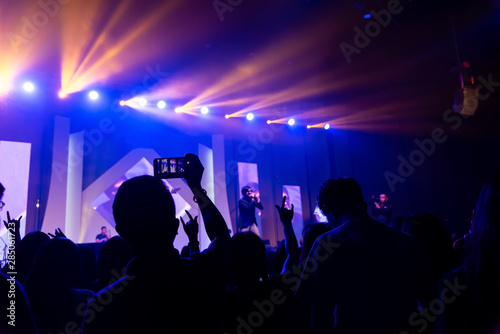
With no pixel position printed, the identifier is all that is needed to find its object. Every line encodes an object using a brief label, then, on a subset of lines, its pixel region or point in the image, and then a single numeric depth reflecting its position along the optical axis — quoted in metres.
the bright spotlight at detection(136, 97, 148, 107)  9.95
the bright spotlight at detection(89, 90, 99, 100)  9.12
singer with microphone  8.42
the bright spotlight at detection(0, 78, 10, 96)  7.92
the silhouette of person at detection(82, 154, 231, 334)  1.06
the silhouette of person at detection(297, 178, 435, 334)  1.64
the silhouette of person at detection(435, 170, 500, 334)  1.07
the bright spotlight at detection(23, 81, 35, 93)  8.20
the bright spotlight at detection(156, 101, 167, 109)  10.27
